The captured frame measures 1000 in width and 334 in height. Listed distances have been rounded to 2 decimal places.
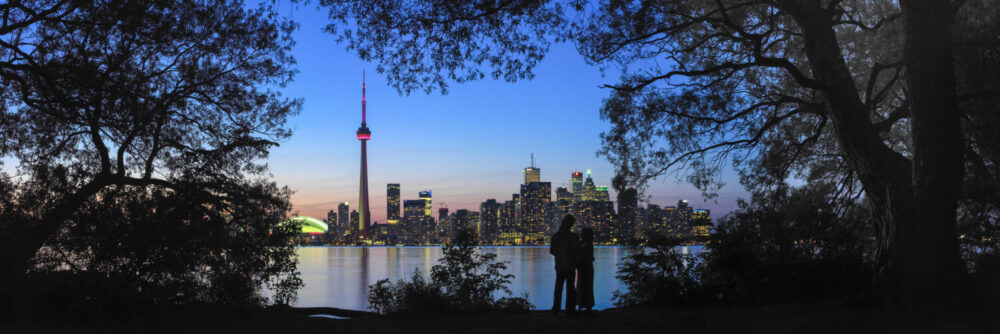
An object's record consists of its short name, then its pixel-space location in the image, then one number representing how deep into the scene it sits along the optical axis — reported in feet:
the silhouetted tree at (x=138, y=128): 32.16
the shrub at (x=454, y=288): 34.45
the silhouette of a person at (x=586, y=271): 32.09
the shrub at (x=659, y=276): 36.58
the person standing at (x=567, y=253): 31.48
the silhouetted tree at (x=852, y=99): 26.35
